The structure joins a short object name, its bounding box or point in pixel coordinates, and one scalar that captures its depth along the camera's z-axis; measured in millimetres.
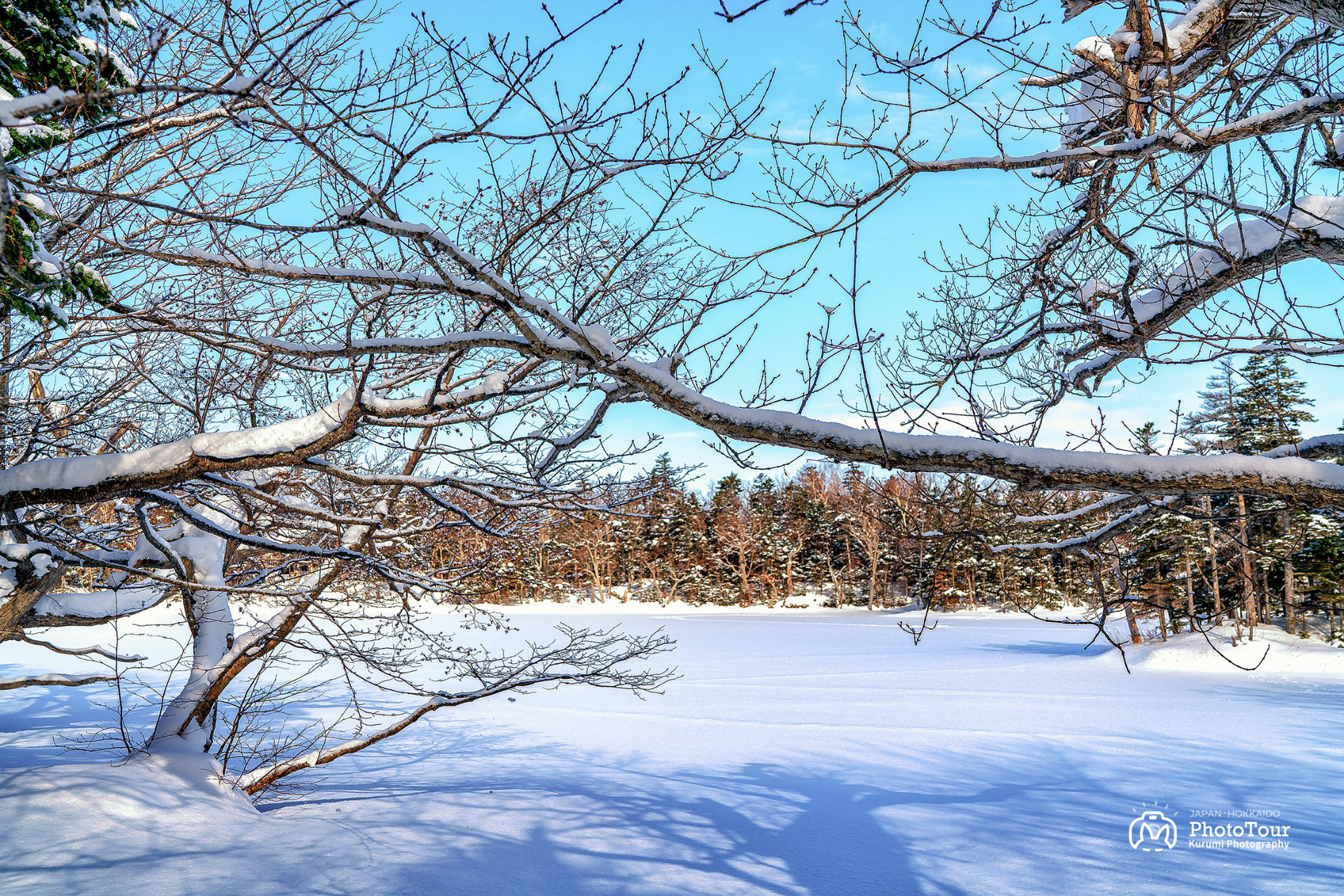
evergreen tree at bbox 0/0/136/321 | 2938
